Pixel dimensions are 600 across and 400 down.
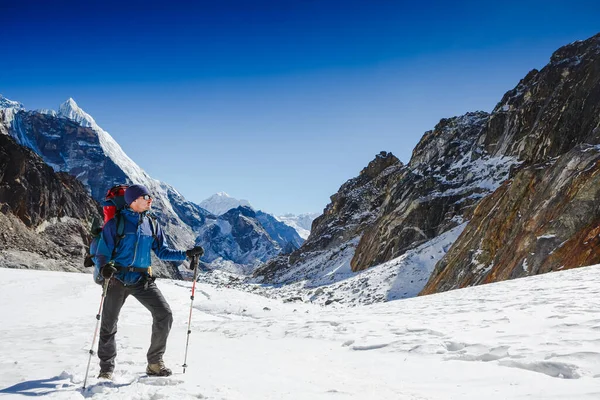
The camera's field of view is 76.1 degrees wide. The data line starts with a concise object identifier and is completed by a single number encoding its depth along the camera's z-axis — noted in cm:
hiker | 501
